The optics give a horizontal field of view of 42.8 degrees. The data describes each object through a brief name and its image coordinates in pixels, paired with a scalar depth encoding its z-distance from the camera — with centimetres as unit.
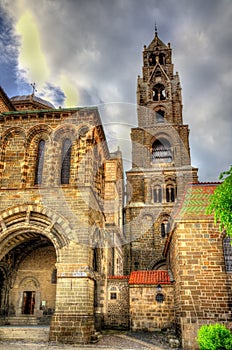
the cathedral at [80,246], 1249
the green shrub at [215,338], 866
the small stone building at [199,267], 1186
